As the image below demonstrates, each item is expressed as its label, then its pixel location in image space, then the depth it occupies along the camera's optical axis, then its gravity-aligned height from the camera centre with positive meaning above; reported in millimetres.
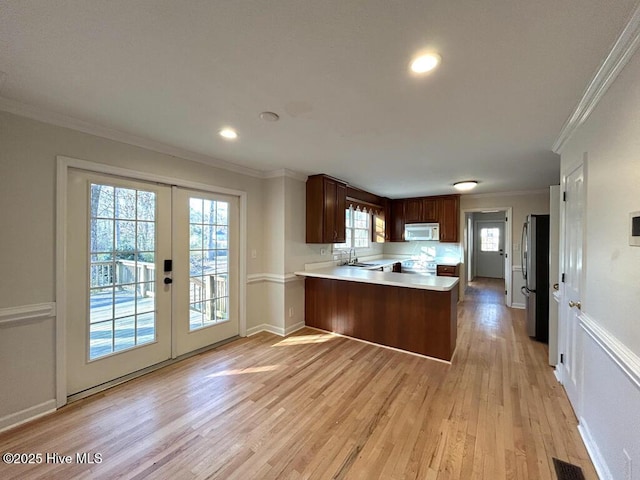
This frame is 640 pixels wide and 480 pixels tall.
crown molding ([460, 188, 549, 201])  5147 +951
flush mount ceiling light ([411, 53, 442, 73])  1399 +960
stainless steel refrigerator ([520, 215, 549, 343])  3559 -460
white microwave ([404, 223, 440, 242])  6109 +199
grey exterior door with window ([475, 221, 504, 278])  8945 -306
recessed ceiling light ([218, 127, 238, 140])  2420 +983
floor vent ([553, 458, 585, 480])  1541 -1361
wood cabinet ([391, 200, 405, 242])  6590 +464
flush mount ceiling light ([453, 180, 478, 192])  4473 +941
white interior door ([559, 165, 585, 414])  2053 -373
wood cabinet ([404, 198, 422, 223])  6297 +706
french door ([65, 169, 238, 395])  2328 -371
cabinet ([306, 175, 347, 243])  4039 +469
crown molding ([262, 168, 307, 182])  3768 +942
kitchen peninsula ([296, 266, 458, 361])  3053 -888
